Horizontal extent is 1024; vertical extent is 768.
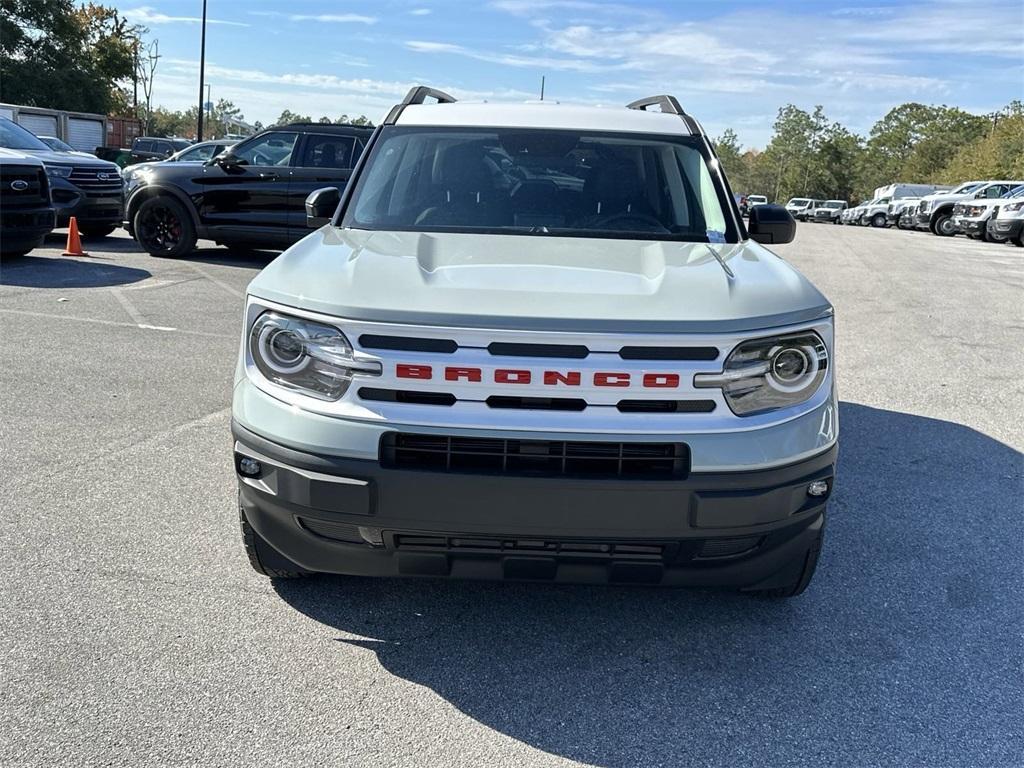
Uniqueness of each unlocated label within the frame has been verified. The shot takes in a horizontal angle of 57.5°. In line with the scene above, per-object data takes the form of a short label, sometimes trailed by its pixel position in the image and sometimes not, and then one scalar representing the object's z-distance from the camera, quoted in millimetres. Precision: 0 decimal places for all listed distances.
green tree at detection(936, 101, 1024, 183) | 53750
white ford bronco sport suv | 2646
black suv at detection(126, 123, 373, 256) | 12125
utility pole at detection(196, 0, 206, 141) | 38938
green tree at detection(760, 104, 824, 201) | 109875
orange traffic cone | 12188
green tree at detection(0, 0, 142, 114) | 52594
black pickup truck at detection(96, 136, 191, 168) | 30594
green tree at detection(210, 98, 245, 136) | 116638
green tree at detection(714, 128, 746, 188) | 120812
